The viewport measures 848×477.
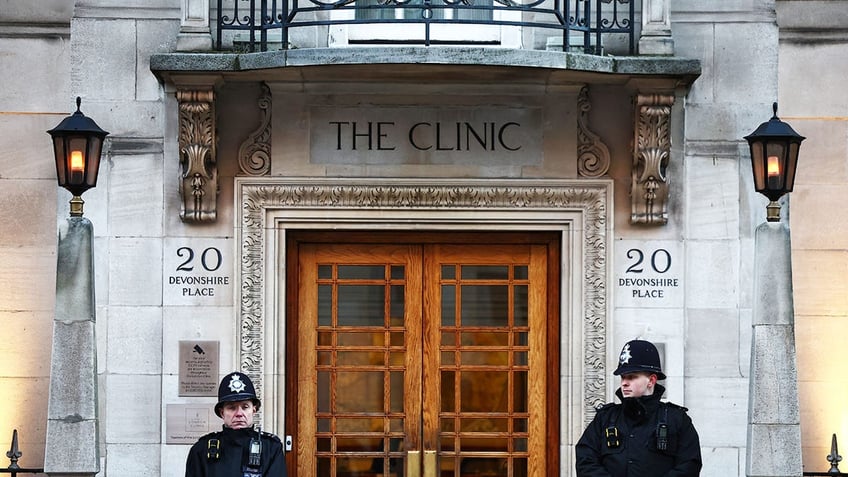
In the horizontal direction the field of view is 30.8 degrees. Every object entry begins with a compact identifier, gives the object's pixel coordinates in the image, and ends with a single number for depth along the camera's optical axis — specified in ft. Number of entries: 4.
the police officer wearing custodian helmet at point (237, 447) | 30.30
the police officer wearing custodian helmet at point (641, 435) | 29.89
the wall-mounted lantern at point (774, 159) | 35.78
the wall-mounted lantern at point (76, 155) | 35.32
